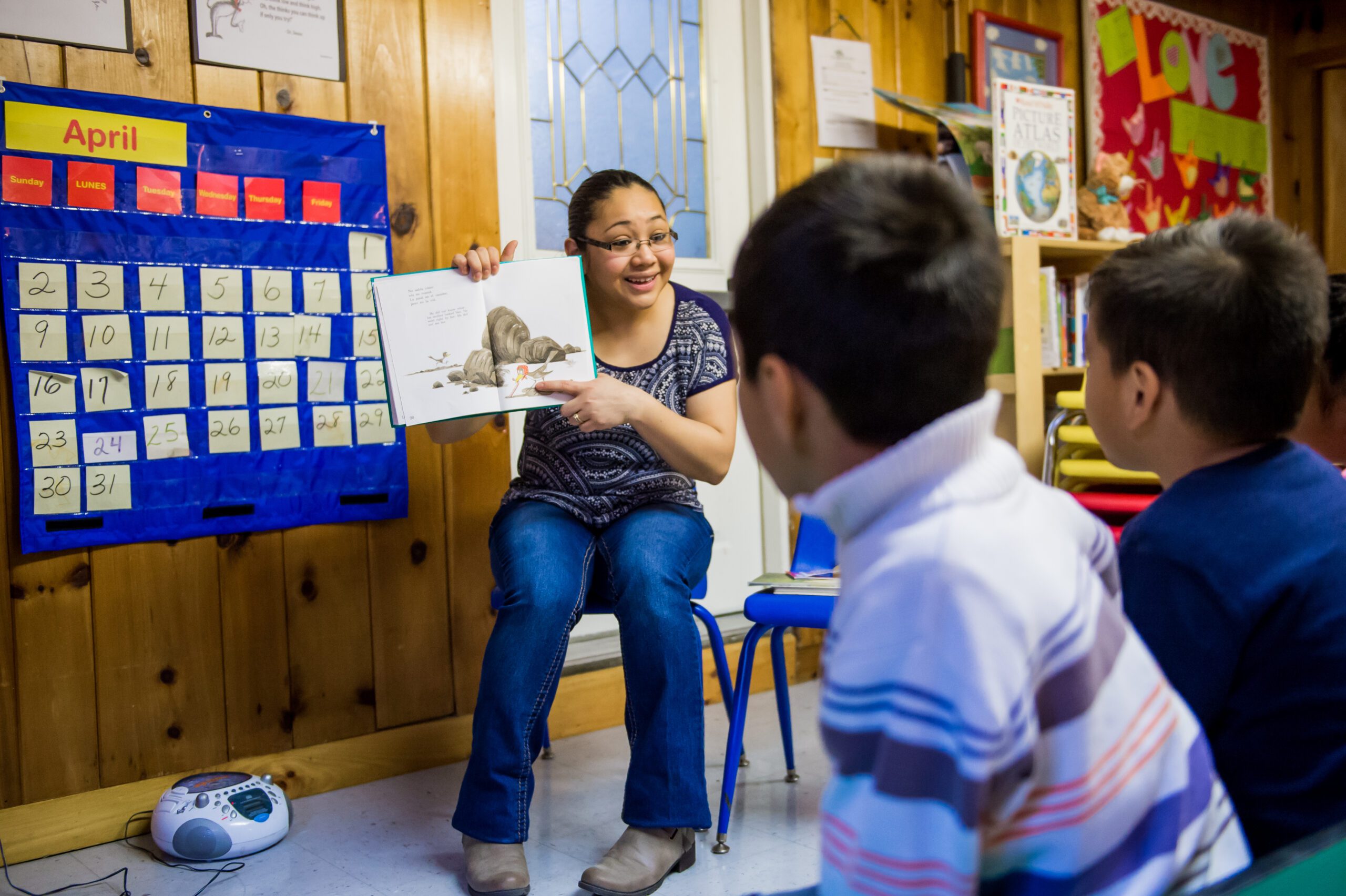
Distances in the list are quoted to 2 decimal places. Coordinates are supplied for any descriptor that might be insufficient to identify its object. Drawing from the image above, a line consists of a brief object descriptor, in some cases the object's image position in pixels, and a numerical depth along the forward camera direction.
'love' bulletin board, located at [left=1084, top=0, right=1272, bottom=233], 3.54
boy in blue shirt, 0.73
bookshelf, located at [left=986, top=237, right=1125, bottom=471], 2.73
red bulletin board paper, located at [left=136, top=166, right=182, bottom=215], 1.89
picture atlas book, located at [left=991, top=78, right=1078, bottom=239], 2.80
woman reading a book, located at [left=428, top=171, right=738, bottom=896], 1.64
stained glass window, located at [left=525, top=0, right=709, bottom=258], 2.50
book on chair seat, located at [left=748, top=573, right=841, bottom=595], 1.82
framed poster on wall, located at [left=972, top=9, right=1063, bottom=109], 3.15
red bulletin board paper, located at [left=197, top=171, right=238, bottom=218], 1.95
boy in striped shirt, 0.50
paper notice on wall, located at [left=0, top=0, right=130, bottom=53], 1.77
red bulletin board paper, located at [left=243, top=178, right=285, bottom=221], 2.00
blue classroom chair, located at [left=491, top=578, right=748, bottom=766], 1.94
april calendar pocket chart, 1.81
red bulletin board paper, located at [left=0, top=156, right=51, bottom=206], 1.77
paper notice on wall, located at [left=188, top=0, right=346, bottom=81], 1.95
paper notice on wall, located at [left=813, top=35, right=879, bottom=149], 2.82
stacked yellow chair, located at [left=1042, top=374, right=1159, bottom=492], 2.57
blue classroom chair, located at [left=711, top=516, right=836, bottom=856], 1.77
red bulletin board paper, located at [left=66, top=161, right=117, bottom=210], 1.82
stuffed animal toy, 3.12
